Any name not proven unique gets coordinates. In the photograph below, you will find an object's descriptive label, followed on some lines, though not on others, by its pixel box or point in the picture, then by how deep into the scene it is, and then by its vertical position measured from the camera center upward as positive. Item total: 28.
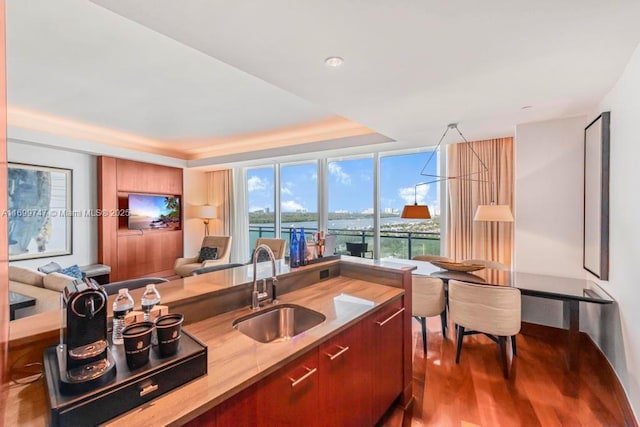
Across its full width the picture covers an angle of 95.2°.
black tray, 0.76 -0.51
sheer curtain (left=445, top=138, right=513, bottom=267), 4.04 +0.22
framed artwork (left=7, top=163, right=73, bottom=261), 4.20 +0.02
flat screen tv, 5.66 +0.00
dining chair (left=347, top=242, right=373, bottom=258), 5.18 -0.65
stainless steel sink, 1.65 -0.65
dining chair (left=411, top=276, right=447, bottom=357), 2.88 -0.85
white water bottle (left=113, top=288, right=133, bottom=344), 1.13 -0.39
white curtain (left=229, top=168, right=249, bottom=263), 6.95 -0.04
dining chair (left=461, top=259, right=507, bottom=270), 3.57 -0.64
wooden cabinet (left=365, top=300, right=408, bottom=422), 1.79 -0.94
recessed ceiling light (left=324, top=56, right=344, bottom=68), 1.86 +0.99
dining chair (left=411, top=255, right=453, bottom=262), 3.98 -0.63
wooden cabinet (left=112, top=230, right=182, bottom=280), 5.53 -0.82
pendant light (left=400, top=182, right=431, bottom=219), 3.68 +0.00
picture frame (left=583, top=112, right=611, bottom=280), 2.47 +0.14
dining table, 2.49 -0.69
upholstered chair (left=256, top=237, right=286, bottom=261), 5.38 -0.61
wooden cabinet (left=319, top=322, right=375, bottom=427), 1.39 -0.87
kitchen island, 0.87 -0.57
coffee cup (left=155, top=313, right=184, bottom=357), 0.99 -0.43
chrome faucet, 1.72 -0.48
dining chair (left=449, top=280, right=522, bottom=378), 2.48 -0.86
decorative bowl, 3.17 -0.60
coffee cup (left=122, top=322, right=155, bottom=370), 0.92 -0.43
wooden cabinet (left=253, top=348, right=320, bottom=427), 1.10 -0.74
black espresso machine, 0.83 -0.41
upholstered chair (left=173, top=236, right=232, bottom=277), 5.48 -0.90
